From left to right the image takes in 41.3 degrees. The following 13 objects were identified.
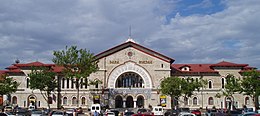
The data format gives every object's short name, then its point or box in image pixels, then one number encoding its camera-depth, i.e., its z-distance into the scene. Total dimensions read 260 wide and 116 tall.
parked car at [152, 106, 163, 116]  52.54
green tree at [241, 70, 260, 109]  57.38
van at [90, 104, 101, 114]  55.02
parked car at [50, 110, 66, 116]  39.31
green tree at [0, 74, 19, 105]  59.00
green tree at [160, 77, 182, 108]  61.28
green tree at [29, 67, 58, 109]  65.06
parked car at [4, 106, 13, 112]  58.47
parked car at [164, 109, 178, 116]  49.68
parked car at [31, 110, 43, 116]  43.58
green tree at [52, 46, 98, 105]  59.94
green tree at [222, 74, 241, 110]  60.53
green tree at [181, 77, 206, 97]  61.19
